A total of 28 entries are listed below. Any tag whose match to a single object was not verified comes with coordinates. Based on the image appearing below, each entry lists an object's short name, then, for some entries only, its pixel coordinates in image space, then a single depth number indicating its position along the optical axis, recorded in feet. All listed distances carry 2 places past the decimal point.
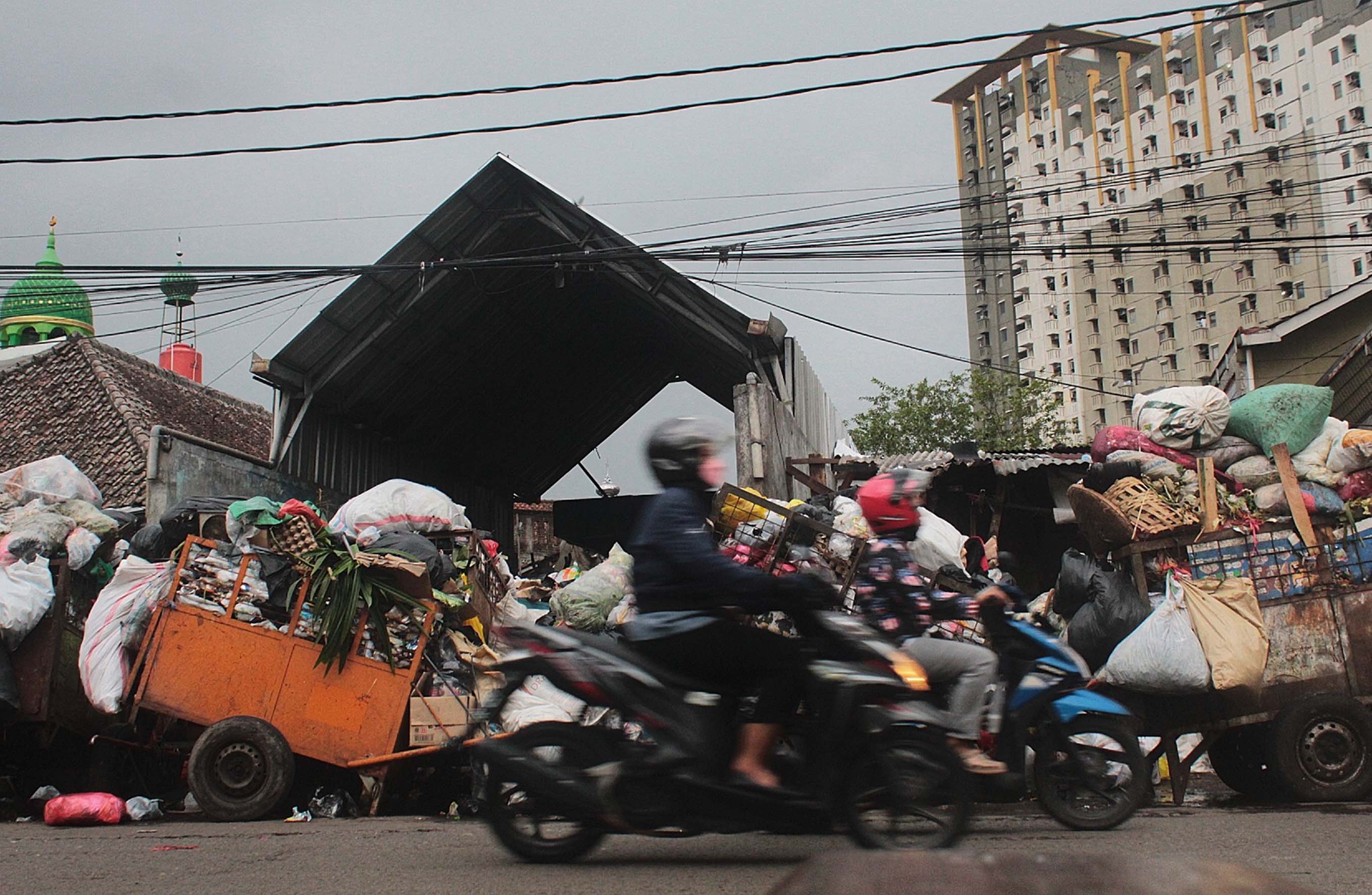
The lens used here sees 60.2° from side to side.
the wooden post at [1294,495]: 24.17
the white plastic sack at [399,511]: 34.60
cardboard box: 25.32
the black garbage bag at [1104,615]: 24.91
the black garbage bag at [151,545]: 32.71
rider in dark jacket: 13.98
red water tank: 104.20
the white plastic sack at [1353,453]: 27.68
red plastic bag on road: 23.22
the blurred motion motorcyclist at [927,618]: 17.44
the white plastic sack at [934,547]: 31.45
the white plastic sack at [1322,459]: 28.19
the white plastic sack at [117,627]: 25.94
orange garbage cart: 25.43
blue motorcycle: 18.19
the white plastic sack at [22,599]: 26.45
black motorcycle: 13.96
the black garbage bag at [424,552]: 29.09
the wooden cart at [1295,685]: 22.22
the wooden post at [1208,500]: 25.17
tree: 142.82
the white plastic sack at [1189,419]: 30.94
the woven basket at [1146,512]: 25.45
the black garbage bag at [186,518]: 32.09
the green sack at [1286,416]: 30.01
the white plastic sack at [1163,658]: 22.71
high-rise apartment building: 208.74
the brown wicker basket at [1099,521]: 25.98
